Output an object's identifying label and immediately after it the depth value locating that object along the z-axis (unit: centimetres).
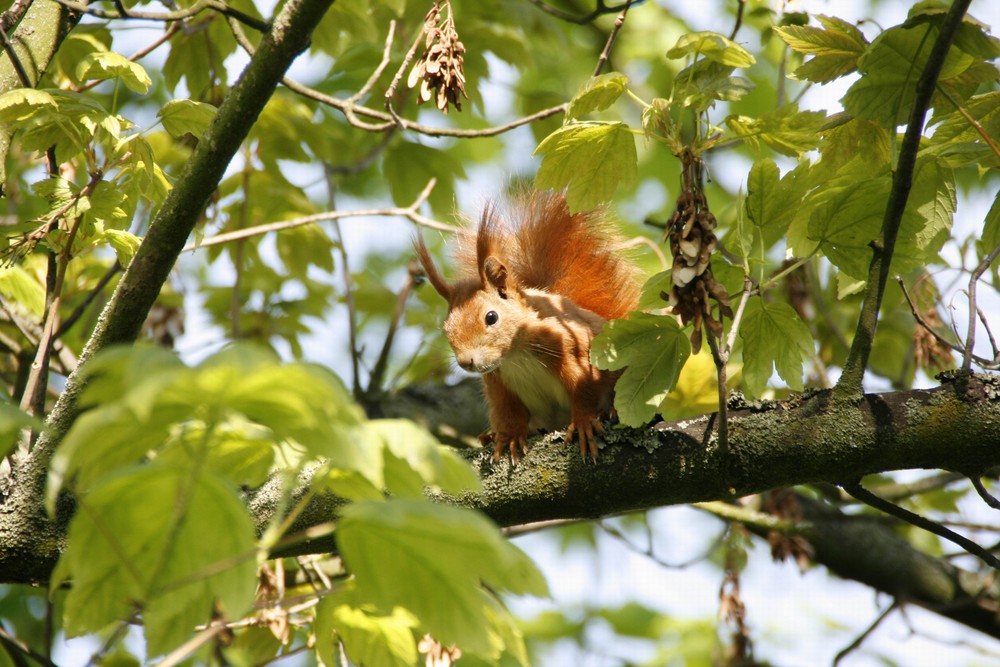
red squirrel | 752
